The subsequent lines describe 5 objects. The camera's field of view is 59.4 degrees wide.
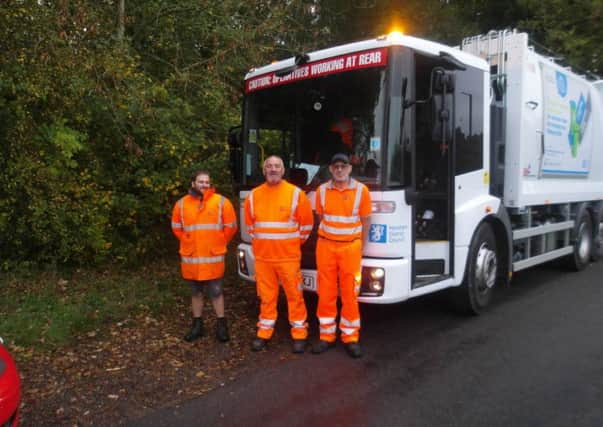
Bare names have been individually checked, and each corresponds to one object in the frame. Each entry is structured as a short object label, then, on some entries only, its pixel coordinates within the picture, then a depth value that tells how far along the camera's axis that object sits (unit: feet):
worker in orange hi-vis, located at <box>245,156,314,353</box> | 14.83
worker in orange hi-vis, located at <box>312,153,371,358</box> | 14.20
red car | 8.45
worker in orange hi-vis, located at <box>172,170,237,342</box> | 15.57
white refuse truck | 14.48
